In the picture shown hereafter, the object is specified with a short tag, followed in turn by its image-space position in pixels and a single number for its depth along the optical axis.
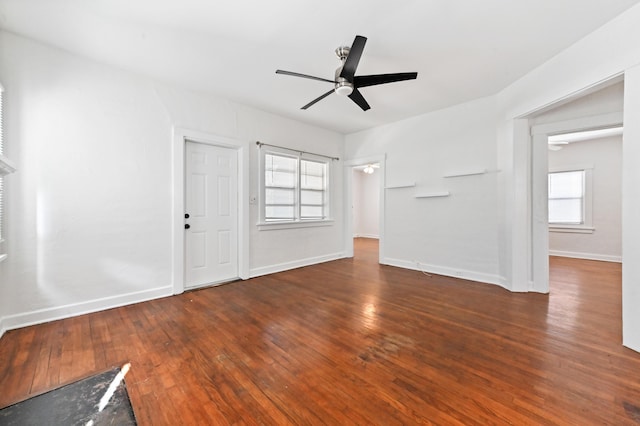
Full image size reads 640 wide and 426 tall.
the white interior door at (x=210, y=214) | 3.78
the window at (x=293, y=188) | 4.73
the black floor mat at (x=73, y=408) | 1.47
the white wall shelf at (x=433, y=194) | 4.42
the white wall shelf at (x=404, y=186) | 4.86
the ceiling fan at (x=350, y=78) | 2.52
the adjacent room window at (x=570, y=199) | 5.89
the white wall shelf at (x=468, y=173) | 4.04
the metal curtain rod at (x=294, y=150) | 4.49
